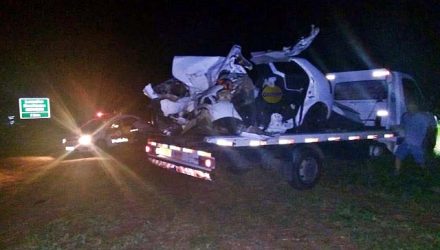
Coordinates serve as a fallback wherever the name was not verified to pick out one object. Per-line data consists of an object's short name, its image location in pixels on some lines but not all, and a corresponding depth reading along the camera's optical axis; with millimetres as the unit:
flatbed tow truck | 8227
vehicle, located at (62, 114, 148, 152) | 16781
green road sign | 29906
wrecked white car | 8586
